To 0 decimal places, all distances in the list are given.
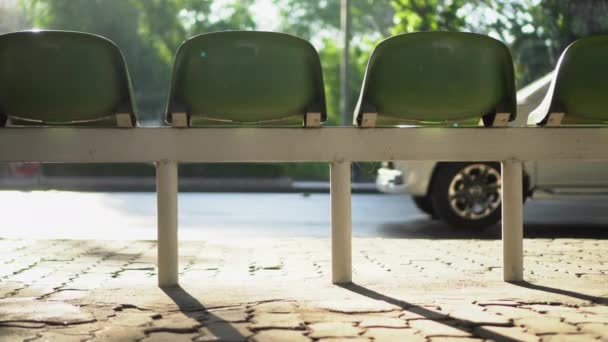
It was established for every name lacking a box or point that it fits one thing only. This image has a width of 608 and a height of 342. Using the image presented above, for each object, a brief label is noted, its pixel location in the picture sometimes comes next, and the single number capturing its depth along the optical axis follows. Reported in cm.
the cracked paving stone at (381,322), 306
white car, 882
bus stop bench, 376
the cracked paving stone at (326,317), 316
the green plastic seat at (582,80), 397
